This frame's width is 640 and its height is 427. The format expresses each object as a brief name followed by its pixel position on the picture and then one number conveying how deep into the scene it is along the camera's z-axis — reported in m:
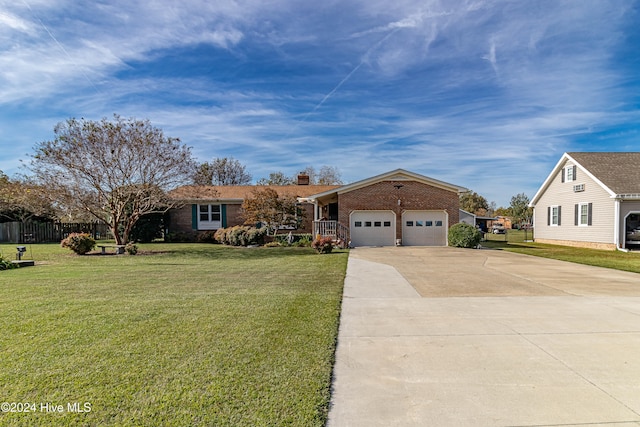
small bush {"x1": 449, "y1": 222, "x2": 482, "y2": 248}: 19.11
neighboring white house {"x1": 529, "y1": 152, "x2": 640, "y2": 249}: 18.91
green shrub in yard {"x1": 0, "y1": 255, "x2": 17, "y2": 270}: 11.24
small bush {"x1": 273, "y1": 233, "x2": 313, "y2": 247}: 21.06
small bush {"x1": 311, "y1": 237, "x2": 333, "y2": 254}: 16.88
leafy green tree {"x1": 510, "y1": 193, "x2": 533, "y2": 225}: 51.50
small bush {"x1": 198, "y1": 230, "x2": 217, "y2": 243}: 24.31
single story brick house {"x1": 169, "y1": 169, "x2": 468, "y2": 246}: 20.72
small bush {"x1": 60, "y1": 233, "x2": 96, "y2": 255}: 16.17
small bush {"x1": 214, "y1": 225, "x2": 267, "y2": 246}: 21.14
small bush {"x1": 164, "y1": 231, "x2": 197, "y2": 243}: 24.27
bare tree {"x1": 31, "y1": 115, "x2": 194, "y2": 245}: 16.31
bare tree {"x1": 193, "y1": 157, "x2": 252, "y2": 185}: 46.88
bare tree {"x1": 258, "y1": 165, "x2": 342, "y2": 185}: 48.84
